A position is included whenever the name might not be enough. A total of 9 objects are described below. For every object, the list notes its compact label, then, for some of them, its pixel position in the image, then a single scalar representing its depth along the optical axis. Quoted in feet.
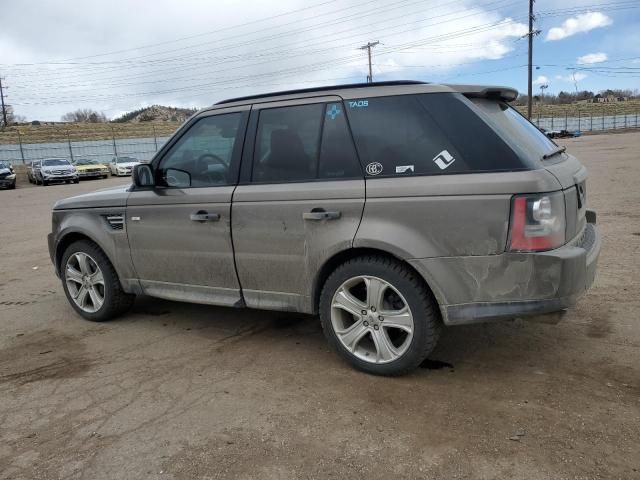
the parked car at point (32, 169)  102.77
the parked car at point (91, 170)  111.48
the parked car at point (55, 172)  97.09
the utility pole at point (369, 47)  197.98
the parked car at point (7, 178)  93.15
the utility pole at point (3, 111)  253.24
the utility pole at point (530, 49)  161.79
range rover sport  10.31
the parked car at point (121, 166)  115.75
